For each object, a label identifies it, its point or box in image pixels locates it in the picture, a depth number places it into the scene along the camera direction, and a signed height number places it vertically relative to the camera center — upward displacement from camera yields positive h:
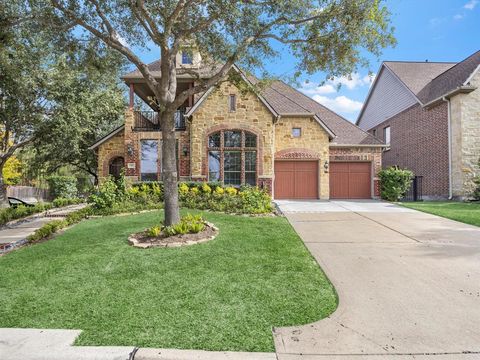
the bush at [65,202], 16.39 -1.42
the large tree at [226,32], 7.43 +3.90
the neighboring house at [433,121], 14.71 +3.01
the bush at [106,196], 11.23 -0.75
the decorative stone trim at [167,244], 6.41 -1.43
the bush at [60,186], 22.89 -0.69
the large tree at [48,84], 8.78 +3.90
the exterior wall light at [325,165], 16.41 +0.52
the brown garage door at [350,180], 17.06 -0.30
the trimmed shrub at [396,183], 15.33 -0.44
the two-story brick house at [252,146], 15.05 +1.51
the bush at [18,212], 11.62 -1.44
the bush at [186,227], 6.91 -1.18
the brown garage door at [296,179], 16.62 -0.22
